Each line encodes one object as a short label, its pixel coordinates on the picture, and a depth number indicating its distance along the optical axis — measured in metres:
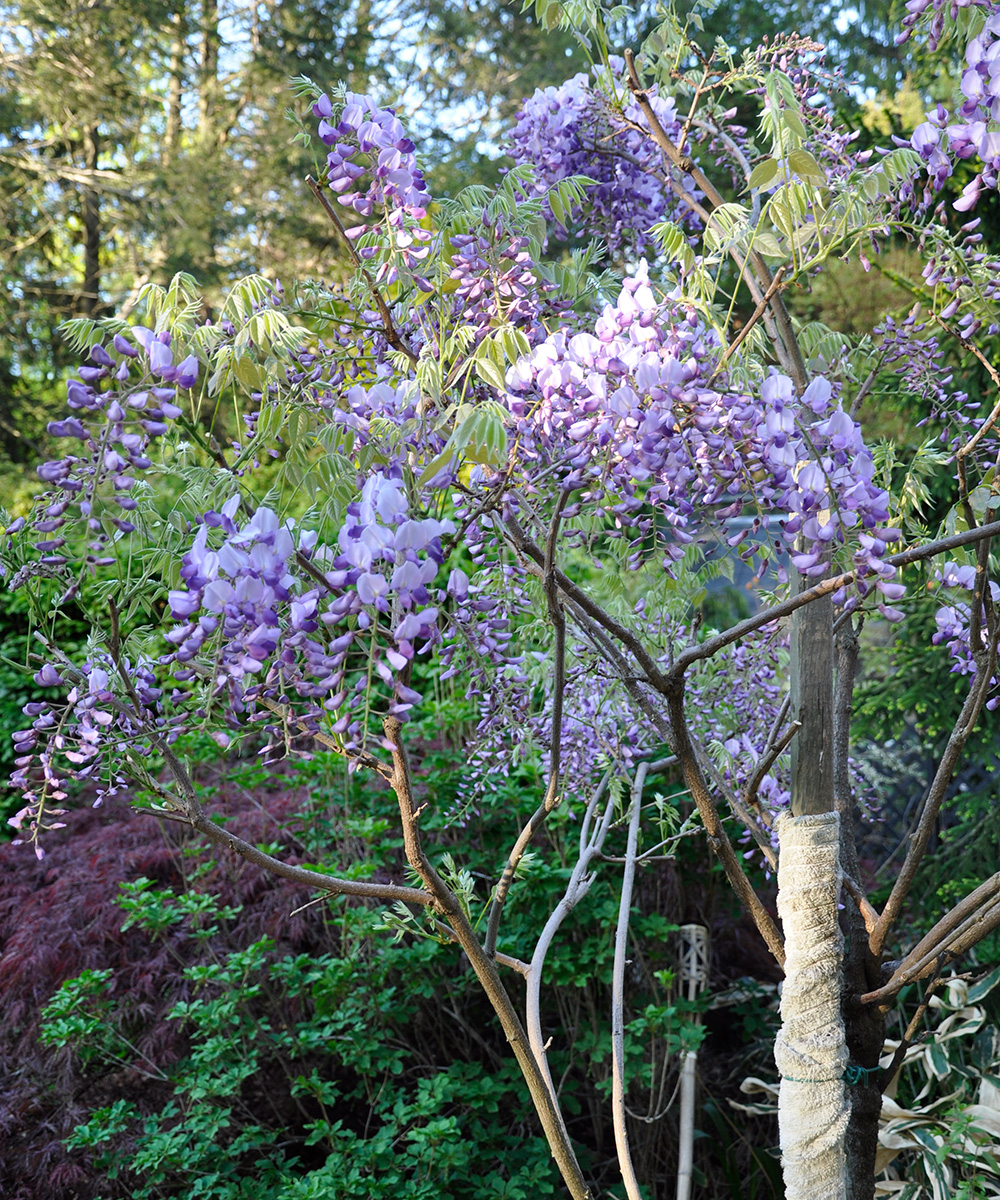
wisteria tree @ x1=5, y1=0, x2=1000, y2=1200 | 0.94
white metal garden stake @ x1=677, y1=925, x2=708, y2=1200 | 2.40
